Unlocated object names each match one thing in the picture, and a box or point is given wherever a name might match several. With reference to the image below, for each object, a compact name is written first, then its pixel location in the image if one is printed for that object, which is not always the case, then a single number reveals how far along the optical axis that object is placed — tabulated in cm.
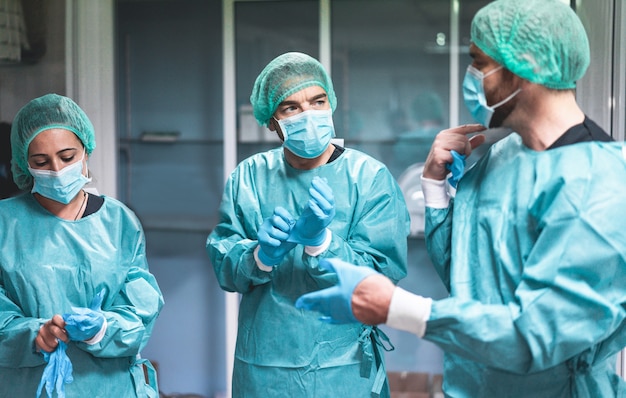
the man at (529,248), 129
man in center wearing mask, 187
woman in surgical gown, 177
